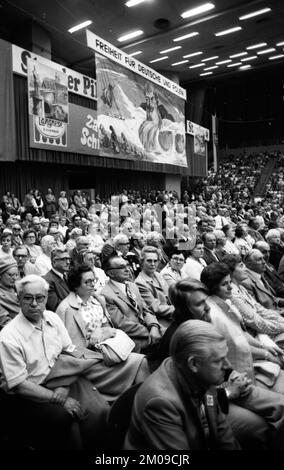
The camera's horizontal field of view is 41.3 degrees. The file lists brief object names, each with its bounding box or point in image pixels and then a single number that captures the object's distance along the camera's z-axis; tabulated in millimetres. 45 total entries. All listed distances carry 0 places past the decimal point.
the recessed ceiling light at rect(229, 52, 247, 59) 16242
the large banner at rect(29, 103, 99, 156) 9773
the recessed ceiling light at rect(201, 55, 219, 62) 16241
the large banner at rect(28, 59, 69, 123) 9438
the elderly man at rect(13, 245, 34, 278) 3893
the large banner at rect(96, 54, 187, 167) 8930
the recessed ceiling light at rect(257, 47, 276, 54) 16027
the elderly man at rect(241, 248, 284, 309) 3303
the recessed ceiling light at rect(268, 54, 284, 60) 17095
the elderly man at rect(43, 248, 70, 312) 2955
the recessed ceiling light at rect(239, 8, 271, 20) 11805
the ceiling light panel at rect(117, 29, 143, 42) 12648
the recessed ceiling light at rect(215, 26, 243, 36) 13195
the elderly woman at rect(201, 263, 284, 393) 2018
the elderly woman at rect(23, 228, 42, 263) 4845
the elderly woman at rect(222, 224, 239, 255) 5336
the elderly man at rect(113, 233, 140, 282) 4295
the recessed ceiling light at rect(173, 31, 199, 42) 13227
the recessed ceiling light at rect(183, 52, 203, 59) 15447
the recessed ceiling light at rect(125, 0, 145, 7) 10541
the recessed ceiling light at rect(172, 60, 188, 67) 16358
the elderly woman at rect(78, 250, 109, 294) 3352
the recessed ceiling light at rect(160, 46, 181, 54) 14478
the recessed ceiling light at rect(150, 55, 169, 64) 15378
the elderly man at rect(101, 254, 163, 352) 2535
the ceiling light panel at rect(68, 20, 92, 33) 11430
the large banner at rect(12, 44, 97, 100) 9352
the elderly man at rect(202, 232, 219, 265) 4691
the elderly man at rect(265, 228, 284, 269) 5047
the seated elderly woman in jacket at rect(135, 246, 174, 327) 2982
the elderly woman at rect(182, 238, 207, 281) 3949
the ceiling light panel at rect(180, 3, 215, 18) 11245
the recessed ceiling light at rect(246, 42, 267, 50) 15111
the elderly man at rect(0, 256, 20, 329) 2438
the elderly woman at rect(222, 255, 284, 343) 2594
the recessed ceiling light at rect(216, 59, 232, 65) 17156
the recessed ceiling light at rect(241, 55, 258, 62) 16945
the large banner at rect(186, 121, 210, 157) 17773
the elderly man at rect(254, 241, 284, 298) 3910
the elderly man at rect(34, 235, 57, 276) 3941
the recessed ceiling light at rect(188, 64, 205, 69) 17266
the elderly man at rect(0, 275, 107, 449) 1711
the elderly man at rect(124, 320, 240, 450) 1182
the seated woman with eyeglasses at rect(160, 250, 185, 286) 3667
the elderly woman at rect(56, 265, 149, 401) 1919
